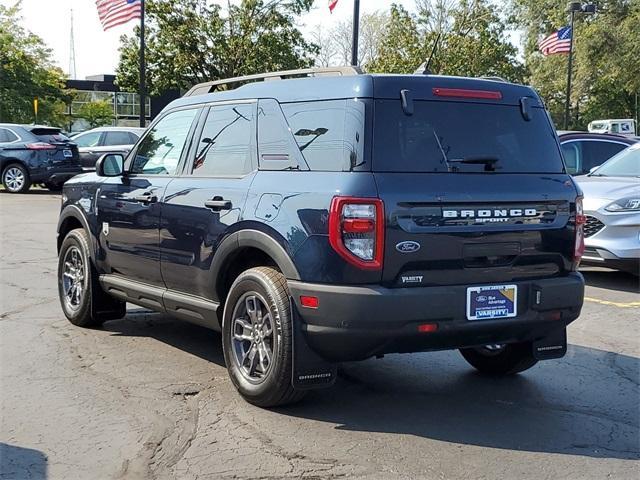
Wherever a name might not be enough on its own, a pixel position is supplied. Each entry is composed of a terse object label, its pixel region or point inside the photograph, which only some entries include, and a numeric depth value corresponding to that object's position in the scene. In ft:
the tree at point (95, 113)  206.69
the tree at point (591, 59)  129.29
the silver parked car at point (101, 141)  69.62
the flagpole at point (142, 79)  78.77
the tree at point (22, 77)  124.67
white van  112.68
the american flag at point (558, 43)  91.66
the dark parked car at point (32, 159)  63.52
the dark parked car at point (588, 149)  38.40
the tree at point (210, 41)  110.11
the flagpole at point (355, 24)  52.49
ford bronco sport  13.62
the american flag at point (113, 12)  68.77
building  210.59
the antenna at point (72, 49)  286.95
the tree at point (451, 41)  122.62
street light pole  102.12
